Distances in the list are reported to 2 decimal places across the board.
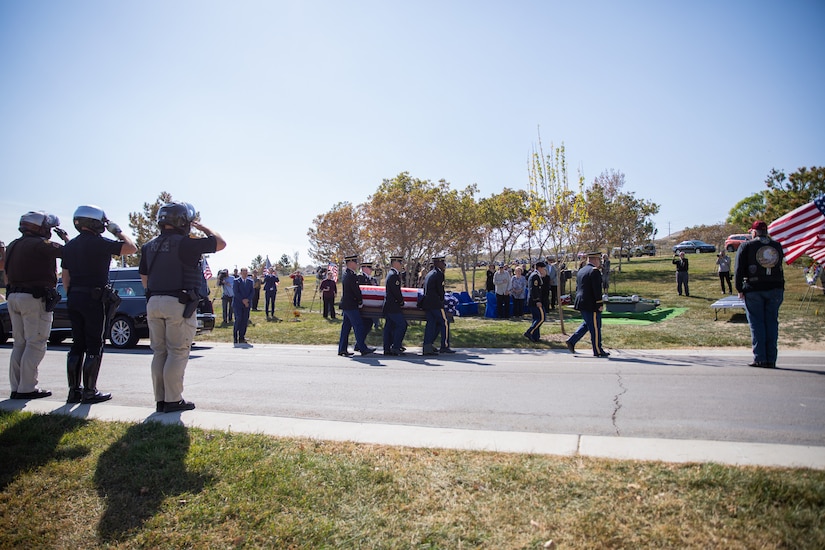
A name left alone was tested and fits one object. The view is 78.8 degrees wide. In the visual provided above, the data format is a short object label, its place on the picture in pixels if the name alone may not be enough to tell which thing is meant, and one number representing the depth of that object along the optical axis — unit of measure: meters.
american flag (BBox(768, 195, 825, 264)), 8.45
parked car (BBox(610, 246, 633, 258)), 50.74
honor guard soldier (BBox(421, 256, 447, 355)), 11.34
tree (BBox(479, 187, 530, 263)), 34.00
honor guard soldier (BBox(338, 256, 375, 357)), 11.20
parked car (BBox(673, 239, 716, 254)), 55.69
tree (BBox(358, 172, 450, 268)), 23.05
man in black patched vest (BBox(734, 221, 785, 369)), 7.96
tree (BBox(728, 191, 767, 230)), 69.19
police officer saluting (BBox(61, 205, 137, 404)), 6.00
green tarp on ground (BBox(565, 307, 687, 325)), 16.17
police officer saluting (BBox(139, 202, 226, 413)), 5.27
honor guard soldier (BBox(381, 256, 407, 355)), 11.20
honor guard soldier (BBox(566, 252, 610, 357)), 10.14
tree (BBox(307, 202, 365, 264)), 28.42
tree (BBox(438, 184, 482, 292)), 25.75
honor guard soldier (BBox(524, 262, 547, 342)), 12.55
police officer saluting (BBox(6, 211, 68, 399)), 6.28
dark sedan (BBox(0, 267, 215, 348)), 12.76
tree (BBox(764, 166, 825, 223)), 24.00
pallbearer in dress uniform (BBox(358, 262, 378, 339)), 12.44
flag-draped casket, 12.41
